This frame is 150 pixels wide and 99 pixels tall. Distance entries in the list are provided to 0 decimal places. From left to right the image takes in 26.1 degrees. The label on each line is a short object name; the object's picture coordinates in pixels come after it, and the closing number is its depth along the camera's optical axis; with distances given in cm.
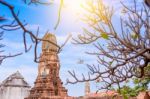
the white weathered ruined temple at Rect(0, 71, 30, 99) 4594
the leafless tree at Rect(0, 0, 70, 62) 194
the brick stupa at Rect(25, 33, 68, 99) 4034
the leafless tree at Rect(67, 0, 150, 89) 703
